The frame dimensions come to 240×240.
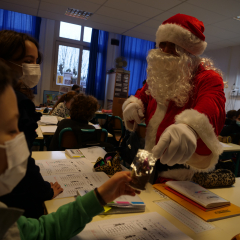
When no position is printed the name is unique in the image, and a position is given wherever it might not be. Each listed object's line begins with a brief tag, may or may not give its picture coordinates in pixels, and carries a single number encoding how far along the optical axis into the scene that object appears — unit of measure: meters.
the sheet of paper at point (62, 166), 1.38
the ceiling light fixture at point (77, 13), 5.20
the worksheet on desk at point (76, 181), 1.14
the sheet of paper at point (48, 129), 2.59
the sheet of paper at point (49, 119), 3.07
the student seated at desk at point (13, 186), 0.43
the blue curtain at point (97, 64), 6.91
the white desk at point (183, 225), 0.90
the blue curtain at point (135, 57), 7.44
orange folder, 1.04
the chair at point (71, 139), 2.09
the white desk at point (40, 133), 2.42
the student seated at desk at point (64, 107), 3.60
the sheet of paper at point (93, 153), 1.71
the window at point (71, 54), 6.66
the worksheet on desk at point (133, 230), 0.82
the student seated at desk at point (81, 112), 2.34
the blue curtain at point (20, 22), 5.68
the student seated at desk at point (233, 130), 3.85
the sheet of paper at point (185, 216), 0.95
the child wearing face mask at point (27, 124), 0.93
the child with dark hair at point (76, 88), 5.05
